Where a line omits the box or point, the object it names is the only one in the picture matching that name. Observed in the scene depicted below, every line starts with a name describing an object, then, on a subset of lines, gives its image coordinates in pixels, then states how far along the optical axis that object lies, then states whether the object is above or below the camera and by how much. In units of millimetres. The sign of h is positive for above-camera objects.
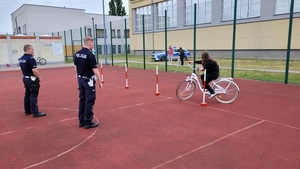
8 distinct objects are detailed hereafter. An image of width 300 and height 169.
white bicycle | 6684 -1045
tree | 63906 +12143
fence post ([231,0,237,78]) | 10690 +1554
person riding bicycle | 6594 -401
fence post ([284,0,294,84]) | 8984 +854
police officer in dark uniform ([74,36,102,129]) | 4719 -471
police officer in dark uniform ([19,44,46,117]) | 5539 -548
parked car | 24109 -325
